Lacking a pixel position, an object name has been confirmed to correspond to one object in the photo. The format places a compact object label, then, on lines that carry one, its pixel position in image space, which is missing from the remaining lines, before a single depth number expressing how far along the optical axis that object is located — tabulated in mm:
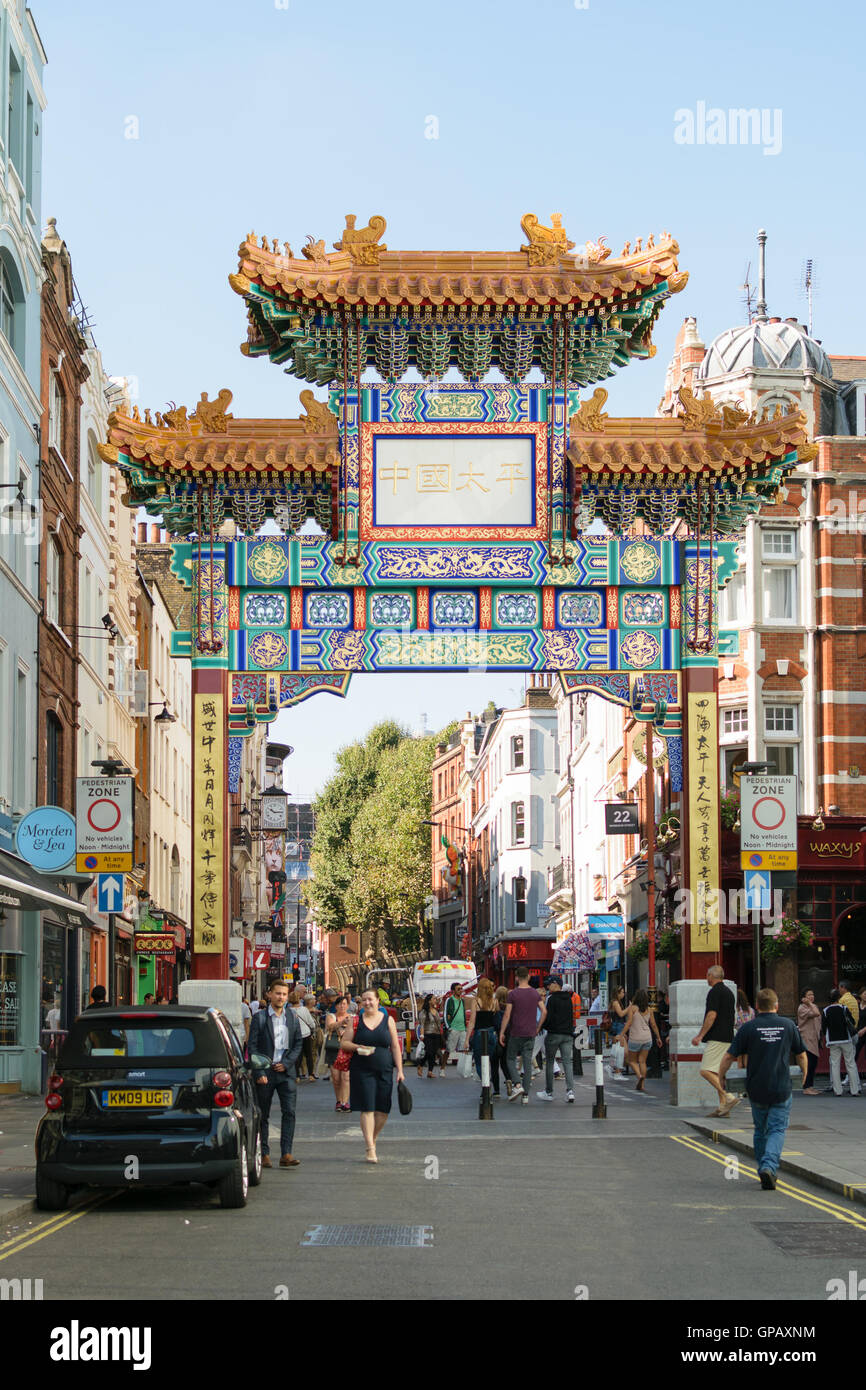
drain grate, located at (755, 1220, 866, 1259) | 12139
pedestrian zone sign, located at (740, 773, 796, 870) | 25422
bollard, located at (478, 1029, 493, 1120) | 23641
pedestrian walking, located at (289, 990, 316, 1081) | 28750
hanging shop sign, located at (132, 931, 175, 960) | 44781
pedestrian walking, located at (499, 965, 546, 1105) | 26672
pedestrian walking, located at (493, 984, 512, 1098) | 28406
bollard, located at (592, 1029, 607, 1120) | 23253
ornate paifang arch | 25516
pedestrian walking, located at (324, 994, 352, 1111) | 26673
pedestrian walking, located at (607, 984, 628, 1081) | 34812
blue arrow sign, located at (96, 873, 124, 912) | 22812
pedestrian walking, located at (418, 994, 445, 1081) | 39281
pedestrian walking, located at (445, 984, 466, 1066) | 38062
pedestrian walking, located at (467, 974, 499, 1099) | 27906
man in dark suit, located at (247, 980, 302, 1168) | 18188
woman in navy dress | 18531
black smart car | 14172
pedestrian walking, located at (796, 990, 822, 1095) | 31656
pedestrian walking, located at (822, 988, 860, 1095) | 30484
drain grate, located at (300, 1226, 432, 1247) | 12641
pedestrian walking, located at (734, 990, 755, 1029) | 29422
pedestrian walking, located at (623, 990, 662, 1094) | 31500
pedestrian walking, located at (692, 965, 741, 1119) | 23219
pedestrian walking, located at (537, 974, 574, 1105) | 27406
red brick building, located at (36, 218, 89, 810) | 33656
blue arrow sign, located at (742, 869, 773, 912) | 25547
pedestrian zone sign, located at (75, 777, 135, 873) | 23094
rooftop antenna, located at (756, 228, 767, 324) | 48781
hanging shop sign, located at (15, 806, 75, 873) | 24266
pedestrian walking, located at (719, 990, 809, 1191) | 15648
